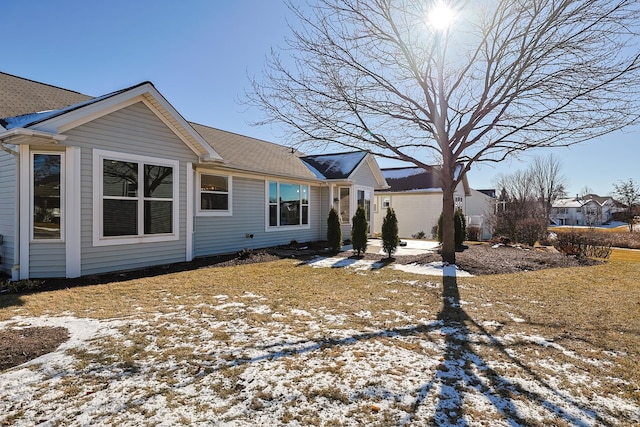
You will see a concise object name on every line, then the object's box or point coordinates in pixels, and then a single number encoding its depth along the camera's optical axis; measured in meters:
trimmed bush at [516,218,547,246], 17.00
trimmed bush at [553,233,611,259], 12.51
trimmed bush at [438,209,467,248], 13.91
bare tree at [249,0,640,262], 8.30
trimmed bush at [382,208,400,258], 11.09
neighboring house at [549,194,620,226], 60.53
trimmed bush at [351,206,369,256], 11.69
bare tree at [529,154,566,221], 40.38
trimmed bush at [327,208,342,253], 12.48
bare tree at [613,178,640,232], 36.19
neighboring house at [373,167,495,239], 22.62
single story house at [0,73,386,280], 7.00
